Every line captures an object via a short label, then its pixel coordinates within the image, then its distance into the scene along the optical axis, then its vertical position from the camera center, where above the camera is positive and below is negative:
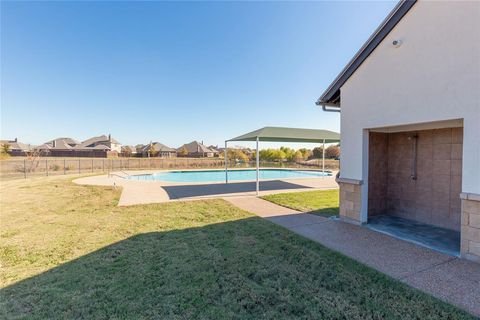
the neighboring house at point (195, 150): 63.06 +1.82
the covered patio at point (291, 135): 12.11 +1.34
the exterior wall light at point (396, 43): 4.96 +2.60
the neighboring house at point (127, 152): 57.29 +1.08
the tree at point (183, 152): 60.27 +1.26
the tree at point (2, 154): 27.16 +0.11
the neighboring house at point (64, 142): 60.53 +3.77
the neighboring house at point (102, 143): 62.97 +3.72
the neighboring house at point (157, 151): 57.41 +1.56
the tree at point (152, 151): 56.49 +1.33
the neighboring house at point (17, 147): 52.50 +2.03
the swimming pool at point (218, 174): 21.42 -1.91
